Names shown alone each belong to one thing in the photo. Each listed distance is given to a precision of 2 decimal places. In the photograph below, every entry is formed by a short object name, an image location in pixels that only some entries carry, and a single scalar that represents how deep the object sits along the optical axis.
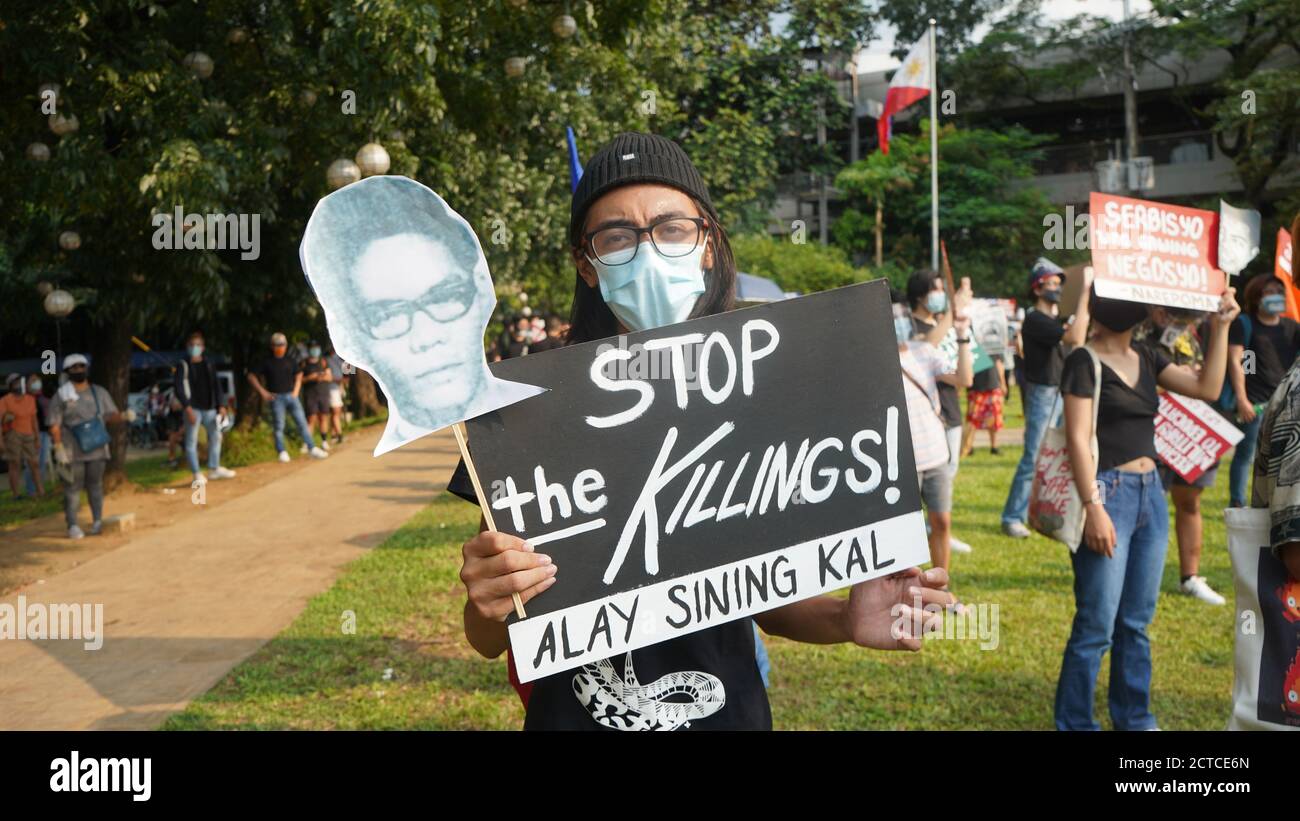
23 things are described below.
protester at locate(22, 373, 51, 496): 13.54
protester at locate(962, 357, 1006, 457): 11.31
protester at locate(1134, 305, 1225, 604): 5.98
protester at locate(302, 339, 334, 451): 16.97
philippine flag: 25.00
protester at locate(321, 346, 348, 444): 18.19
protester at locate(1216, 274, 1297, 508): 7.18
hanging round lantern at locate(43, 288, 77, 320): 10.46
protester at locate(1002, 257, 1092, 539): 7.46
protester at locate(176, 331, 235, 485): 12.76
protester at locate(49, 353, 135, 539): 9.53
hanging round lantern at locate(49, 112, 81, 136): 7.11
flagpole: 27.20
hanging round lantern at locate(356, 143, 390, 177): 6.87
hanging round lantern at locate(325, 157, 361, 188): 6.82
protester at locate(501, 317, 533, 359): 17.95
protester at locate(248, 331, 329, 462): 14.95
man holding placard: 1.79
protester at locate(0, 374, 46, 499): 13.20
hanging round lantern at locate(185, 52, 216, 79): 7.57
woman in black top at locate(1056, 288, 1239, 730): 3.92
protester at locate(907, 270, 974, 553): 5.70
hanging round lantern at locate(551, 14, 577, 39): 8.25
